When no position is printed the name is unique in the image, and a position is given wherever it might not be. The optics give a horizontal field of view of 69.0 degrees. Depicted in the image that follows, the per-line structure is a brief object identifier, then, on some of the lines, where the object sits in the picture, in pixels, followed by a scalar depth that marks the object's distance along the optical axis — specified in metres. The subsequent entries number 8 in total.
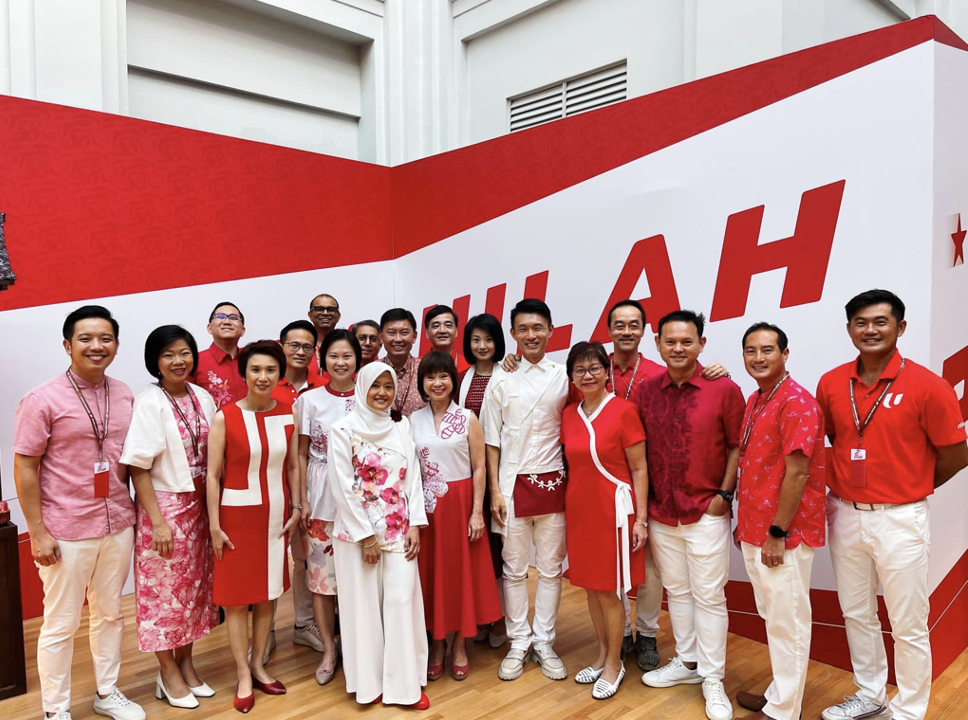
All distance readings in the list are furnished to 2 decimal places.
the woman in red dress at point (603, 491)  2.69
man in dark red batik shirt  2.62
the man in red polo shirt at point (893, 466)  2.33
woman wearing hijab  2.61
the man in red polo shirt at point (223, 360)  3.41
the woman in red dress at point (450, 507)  2.83
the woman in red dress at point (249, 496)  2.66
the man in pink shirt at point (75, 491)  2.47
